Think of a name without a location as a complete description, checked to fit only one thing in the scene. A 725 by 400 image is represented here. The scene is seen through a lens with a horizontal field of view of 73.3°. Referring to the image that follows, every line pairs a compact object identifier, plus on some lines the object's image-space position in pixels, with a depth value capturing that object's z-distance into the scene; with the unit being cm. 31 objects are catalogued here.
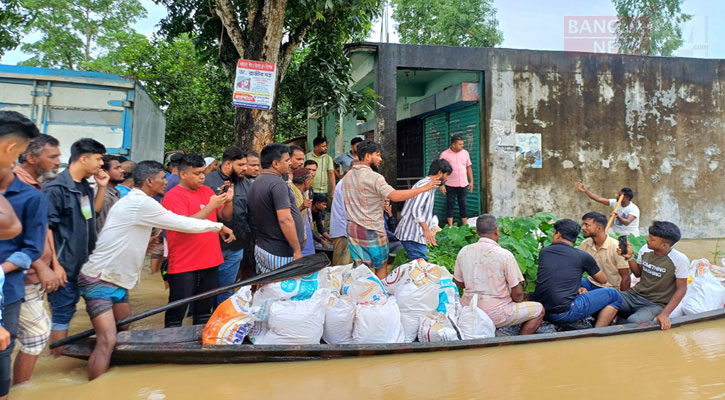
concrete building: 905
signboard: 611
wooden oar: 366
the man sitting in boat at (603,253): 472
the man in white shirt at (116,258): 328
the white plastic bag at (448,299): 407
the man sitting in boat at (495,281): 403
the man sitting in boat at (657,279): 423
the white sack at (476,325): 395
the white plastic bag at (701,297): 468
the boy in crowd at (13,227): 226
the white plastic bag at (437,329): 384
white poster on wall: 921
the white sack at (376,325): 376
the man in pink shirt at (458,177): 820
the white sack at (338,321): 374
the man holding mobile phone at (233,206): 465
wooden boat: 337
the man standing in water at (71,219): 329
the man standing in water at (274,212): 399
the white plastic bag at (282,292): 374
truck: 638
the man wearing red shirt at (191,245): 394
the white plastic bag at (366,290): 396
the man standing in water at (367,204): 466
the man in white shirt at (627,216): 683
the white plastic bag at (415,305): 397
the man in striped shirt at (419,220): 504
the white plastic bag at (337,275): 408
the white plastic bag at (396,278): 421
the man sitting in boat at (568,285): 420
